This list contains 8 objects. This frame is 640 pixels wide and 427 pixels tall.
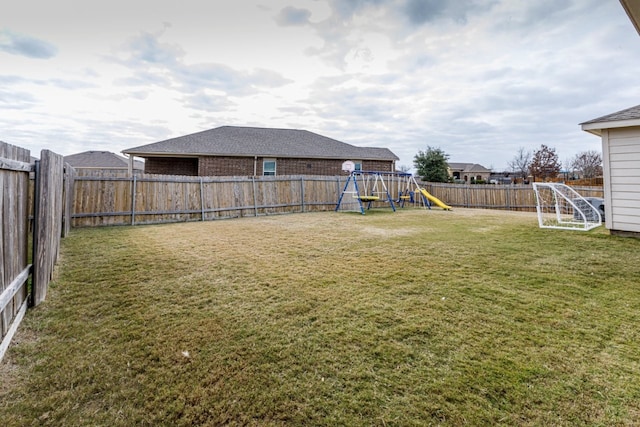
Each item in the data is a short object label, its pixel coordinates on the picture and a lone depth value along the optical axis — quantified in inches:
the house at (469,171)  2004.1
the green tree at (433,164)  922.7
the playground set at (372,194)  500.9
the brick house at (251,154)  642.8
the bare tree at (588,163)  1294.2
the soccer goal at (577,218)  275.9
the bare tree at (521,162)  1558.9
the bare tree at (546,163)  1234.0
